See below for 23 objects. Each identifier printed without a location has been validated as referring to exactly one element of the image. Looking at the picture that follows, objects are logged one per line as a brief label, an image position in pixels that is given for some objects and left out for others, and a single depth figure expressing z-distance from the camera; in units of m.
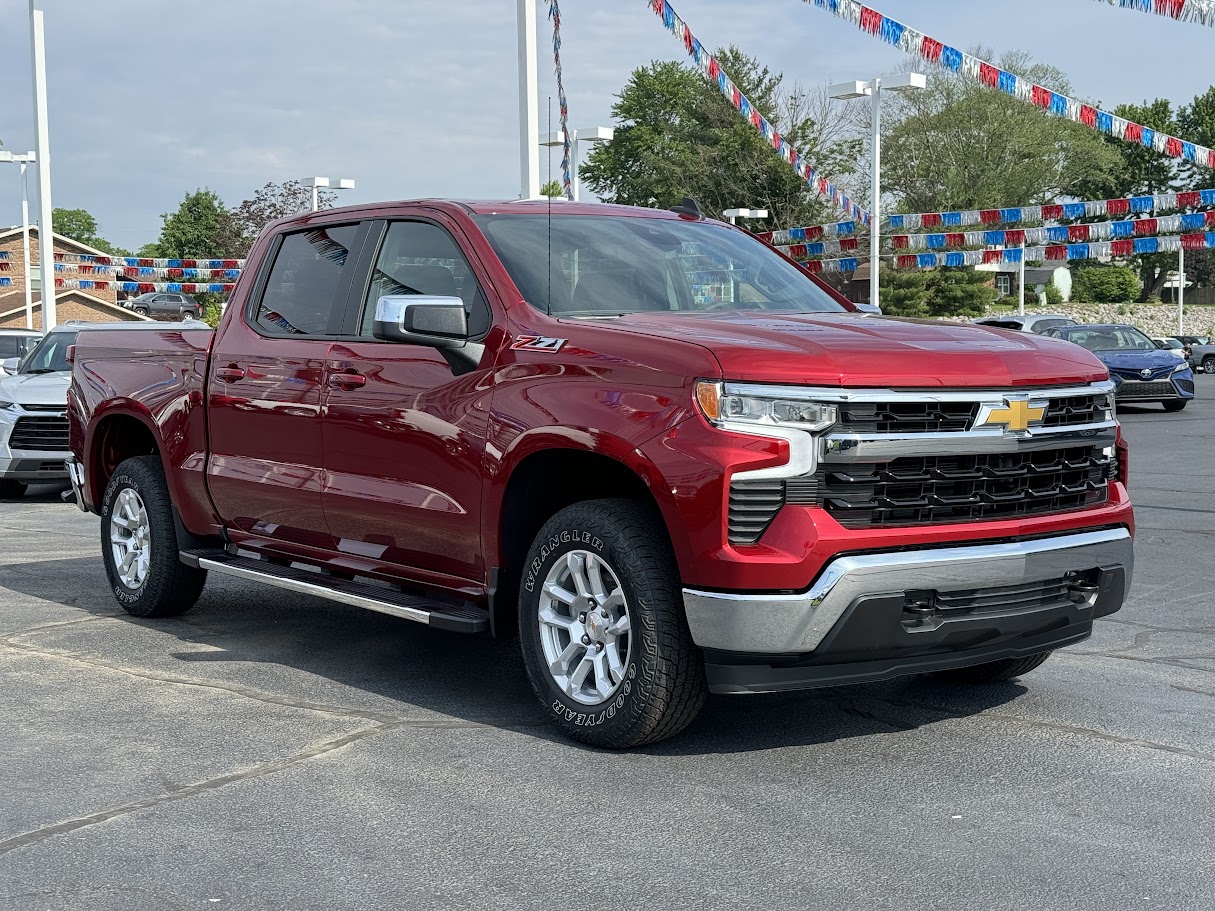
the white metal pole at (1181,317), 76.50
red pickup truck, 4.62
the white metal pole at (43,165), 27.19
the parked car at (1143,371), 26.31
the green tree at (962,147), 73.00
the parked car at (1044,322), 30.99
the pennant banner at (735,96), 20.42
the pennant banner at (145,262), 45.16
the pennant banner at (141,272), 44.33
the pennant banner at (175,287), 47.62
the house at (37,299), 73.88
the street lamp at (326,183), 32.83
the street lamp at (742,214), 39.97
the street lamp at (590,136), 28.20
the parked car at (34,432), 14.15
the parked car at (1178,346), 27.38
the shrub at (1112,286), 96.31
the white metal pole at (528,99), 17.50
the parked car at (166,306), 74.69
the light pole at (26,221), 52.60
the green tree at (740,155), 67.38
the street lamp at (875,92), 28.11
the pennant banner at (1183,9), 13.98
